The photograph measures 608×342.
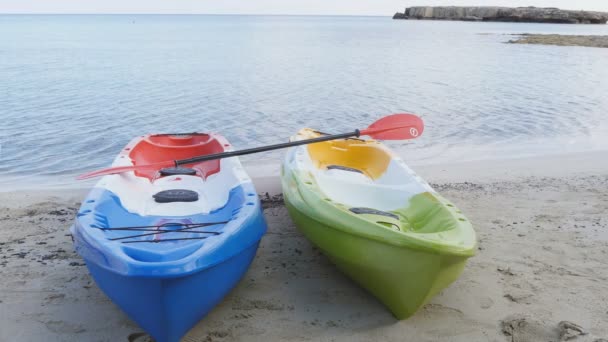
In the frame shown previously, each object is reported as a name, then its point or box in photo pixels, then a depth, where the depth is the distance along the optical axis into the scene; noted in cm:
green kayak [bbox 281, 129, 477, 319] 285
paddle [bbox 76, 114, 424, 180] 460
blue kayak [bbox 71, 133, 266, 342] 260
